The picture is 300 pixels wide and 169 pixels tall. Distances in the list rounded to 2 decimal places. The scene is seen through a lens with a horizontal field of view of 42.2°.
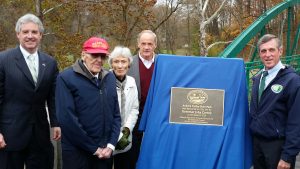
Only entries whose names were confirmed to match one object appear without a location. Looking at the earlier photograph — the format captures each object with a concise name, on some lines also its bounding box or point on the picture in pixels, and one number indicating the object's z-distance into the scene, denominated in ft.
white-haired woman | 11.73
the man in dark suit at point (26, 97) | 10.95
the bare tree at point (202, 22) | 52.60
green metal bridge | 22.41
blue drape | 11.91
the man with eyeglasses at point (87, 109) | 10.22
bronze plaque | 11.98
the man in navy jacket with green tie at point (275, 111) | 10.36
